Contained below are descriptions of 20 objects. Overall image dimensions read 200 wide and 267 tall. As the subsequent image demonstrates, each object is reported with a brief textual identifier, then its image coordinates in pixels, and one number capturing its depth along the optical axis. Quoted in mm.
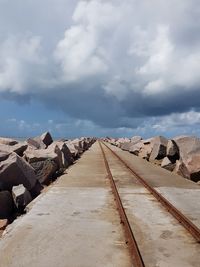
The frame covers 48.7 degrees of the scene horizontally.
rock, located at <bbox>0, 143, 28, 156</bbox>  8710
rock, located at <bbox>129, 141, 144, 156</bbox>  19367
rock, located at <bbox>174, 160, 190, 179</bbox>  9700
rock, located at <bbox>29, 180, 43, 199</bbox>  7164
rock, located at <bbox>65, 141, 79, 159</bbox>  15122
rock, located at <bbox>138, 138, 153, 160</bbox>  16448
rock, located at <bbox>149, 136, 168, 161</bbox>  14332
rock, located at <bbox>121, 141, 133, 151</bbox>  24612
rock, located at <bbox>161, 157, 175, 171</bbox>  11955
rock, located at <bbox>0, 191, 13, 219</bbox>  5739
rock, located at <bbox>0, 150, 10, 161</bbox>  7309
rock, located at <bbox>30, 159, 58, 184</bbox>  8530
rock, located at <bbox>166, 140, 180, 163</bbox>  13312
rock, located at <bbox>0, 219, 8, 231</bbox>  4576
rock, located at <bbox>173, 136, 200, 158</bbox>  11213
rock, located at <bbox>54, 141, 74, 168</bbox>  11625
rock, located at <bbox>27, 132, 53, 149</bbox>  14911
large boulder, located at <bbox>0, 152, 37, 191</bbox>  6616
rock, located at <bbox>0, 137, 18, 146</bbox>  11151
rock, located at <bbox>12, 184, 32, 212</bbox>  5869
